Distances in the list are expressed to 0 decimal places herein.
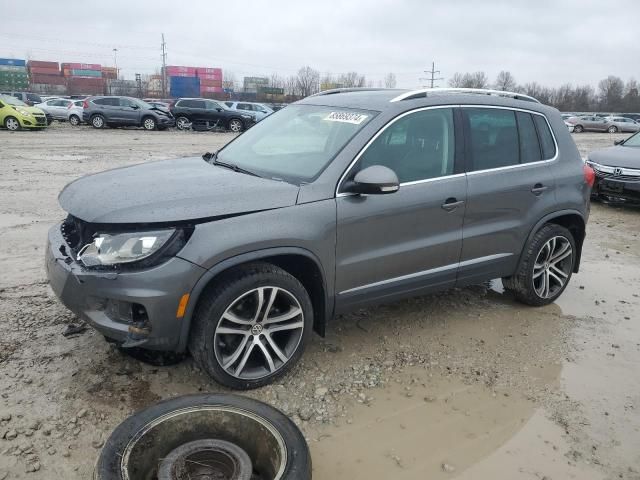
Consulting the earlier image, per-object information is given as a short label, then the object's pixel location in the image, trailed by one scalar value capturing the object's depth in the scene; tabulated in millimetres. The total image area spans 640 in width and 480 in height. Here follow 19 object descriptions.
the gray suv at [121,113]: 24203
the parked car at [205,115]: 26047
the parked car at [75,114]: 25812
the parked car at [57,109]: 26953
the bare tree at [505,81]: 95038
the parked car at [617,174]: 9234
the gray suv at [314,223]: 2936
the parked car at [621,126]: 39562
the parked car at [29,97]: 35066
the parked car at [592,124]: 39438
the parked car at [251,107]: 28078
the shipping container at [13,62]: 92938
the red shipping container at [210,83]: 94062
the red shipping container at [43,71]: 90375
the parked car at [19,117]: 21047
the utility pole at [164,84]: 73875
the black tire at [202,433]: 2346
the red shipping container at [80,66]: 98919
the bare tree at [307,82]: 90938
